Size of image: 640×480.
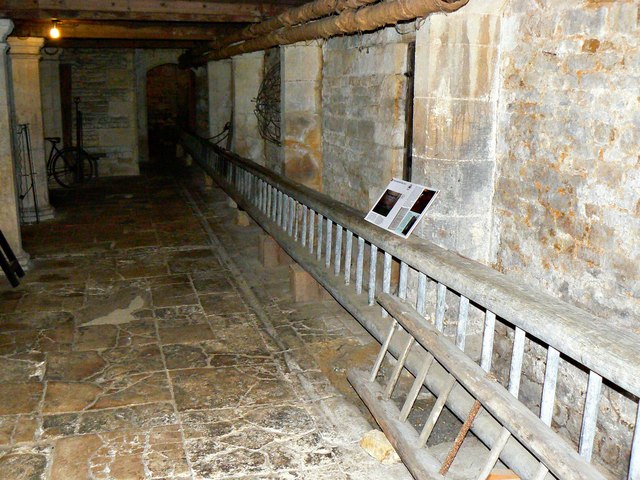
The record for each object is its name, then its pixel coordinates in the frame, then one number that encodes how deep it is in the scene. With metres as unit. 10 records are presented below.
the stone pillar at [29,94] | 9.71
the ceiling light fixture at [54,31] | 8.71
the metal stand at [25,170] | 9.75
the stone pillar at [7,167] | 7.00
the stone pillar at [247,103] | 10.40
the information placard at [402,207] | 4.27
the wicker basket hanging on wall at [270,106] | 9.81
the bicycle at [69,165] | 14.01
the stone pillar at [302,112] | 7.77
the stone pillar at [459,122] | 4.11
